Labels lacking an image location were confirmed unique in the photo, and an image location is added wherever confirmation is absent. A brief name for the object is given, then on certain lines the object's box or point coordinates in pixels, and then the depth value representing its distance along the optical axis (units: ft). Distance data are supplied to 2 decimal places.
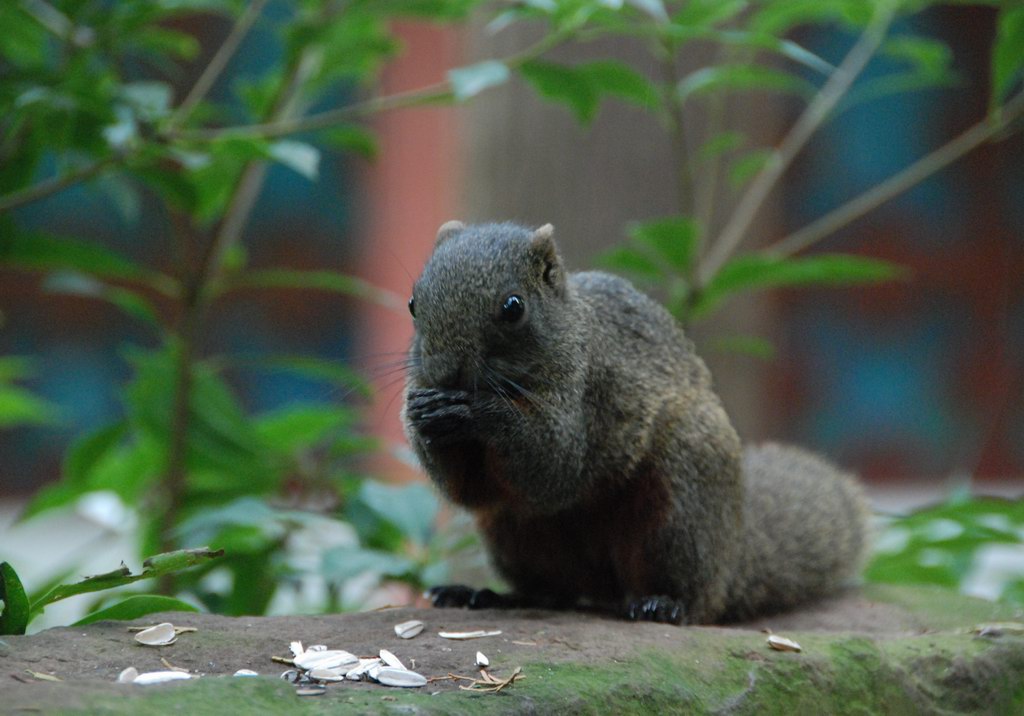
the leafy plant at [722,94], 22.75
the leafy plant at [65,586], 15.46
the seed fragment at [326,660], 15.38
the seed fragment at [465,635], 17.51
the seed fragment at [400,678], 14.70
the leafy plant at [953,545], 24.67
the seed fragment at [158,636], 15.81
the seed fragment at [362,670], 14.90
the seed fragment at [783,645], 17.80
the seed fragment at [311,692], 13.83
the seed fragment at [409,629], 17.57
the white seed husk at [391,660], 15.58
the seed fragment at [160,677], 13.79
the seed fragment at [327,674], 14.87
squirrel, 19.65
